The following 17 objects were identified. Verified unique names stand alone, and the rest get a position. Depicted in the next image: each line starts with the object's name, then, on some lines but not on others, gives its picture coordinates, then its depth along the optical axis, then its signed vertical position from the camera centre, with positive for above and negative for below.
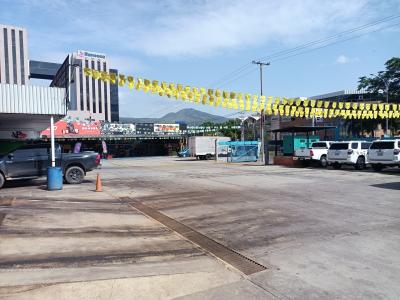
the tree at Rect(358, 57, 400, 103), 51.53 +8.20
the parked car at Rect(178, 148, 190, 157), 57.97 -1.14
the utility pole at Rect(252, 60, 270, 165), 40.92 +0.04
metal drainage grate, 5.94 -1.85
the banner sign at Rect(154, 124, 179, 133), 63.37 +2.89
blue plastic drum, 15.62 -1.24
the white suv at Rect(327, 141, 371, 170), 25.20 -0.71
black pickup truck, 17.17 -0.68
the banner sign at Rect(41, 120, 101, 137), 53.16 +2.56
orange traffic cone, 15.79 -1.57
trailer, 48.81 -0.14
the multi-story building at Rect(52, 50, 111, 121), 42.44 +8.76
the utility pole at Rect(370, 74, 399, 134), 52.31 +8.04
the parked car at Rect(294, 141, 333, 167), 28.16 -0.66
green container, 33.41 +0.02
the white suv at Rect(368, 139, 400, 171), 22.01 -0.70
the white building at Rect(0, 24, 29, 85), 66.90 +16.69
